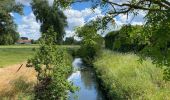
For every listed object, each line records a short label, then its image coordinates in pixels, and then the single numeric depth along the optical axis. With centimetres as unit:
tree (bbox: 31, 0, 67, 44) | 2502
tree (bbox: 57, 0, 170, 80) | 175
